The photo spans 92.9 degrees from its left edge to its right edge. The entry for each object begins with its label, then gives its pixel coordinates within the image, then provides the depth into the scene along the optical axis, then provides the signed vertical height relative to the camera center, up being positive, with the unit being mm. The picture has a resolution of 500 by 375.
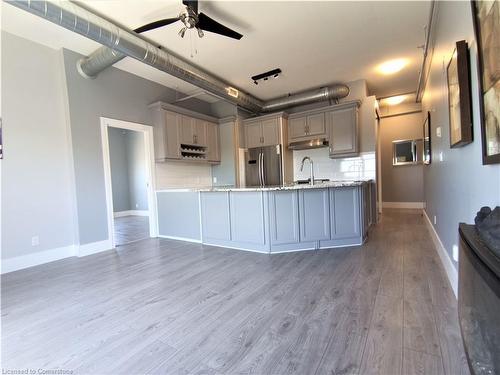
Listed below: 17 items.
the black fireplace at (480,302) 683 -455
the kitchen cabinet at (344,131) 4734 +927
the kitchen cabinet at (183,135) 4535 +1022
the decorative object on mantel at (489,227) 813 -228
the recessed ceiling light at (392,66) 4172 +1972
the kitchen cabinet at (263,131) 5422 +1171
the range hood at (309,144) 5102 +752
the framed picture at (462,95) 1483 +497
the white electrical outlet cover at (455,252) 1919 -673
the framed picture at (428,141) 3680 +514
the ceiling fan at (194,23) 2326 +1659
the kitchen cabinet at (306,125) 5082 +1159
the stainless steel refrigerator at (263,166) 5492 +332
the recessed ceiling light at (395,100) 6070 +1956
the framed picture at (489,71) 1004 +446
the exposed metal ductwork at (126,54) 2246 +1705
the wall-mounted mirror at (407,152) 6574 +606
